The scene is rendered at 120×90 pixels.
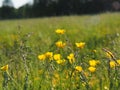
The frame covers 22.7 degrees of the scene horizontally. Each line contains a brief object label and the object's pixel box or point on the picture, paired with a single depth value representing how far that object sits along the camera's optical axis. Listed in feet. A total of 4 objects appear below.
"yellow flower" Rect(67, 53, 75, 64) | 5.48
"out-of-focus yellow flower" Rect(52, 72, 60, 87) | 5.95
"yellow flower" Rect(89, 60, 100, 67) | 5.69
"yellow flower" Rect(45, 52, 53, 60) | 5.63
